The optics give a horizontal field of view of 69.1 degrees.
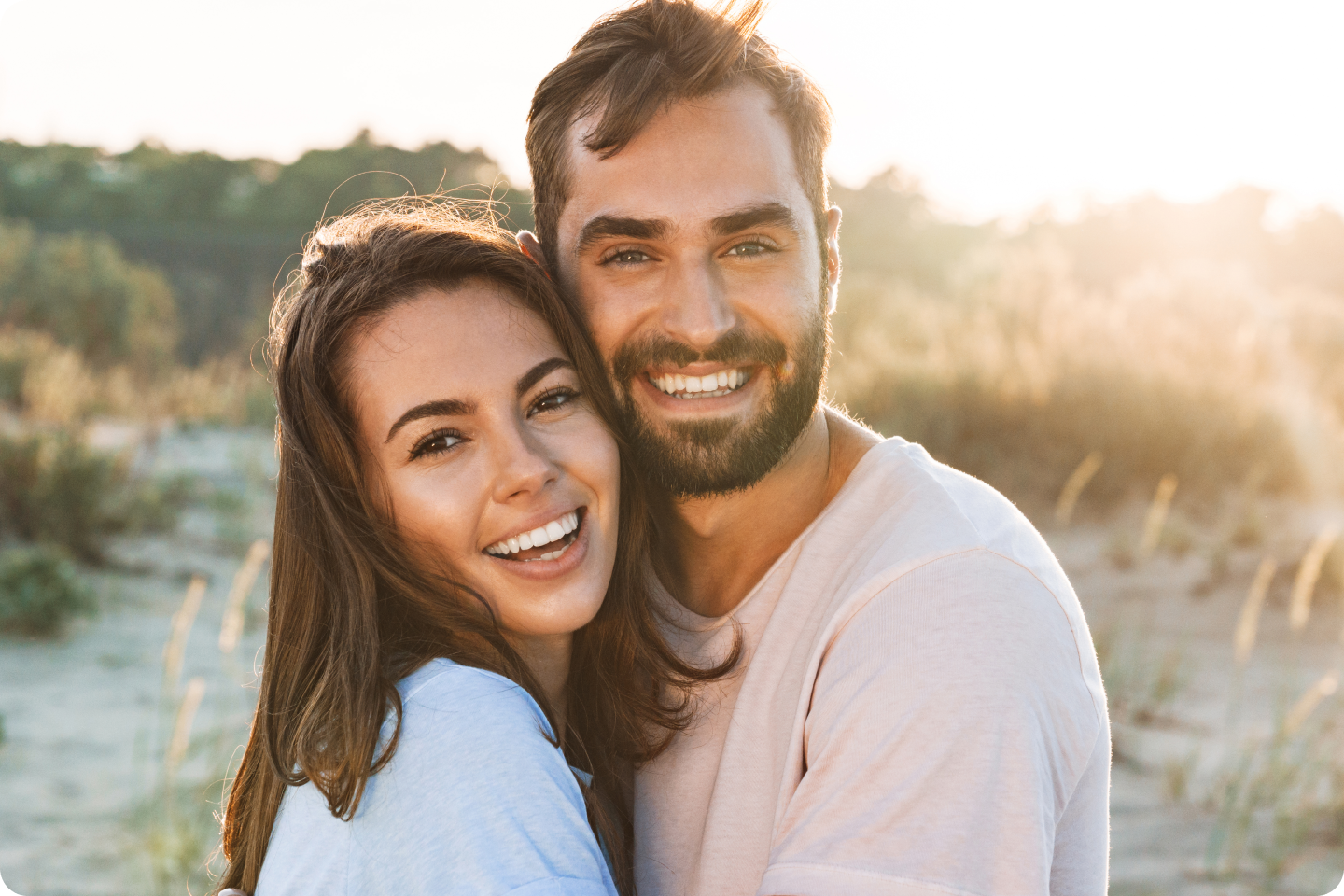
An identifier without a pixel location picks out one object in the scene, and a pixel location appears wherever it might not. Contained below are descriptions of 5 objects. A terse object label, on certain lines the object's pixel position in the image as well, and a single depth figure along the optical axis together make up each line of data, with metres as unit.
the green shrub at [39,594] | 6.40
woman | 1.84
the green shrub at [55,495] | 7.61
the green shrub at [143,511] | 7.93
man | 1.63
